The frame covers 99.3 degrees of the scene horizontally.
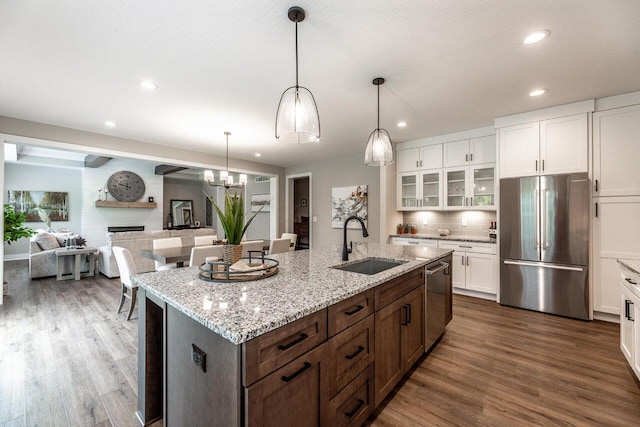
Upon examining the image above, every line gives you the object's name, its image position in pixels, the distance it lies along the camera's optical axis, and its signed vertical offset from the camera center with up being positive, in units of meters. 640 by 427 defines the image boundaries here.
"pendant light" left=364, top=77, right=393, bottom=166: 2.51 +0.58
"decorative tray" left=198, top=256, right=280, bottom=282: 1.55 -0.35
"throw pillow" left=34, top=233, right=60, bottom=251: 5.34 -0.55
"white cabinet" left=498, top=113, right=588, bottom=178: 3.25 +0.81
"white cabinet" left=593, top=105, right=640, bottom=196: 3.02 +0.67
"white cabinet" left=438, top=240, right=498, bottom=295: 3.86 -0.80
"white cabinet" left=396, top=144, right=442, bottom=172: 4.62 +0.95
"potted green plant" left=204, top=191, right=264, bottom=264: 1.73 -0.08
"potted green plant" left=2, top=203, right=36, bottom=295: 3.89 -0.17
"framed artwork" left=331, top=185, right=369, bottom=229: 5.64 +0.18
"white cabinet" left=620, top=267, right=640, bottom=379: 1.84 -0.81
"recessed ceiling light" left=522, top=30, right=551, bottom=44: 1.96 +1.29
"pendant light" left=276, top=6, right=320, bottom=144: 1.74 +0.64
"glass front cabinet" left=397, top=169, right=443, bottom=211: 4.64 +0.38
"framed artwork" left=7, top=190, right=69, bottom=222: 7.17 +0.28
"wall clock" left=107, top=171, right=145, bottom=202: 7.79 +0.79
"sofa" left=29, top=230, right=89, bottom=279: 5.10 -0.88
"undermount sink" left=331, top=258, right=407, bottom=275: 2.31 -0.47
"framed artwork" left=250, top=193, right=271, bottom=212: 7.91 +0.37
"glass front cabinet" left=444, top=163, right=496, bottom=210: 4.14 +0.39
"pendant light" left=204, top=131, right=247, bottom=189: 4.71 +0.60
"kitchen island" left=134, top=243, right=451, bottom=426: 0.98 -0.60
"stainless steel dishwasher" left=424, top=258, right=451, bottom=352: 2.32 -0.80
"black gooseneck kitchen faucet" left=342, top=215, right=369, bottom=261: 2.26 -0.34
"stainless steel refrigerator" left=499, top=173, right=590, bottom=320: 3.16 -0.40
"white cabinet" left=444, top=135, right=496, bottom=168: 4.12 +0.95
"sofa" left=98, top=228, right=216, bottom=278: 5.04 -0.66
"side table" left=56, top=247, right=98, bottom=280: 5.09 -0.86
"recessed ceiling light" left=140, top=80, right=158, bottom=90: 2.68 +1.29
